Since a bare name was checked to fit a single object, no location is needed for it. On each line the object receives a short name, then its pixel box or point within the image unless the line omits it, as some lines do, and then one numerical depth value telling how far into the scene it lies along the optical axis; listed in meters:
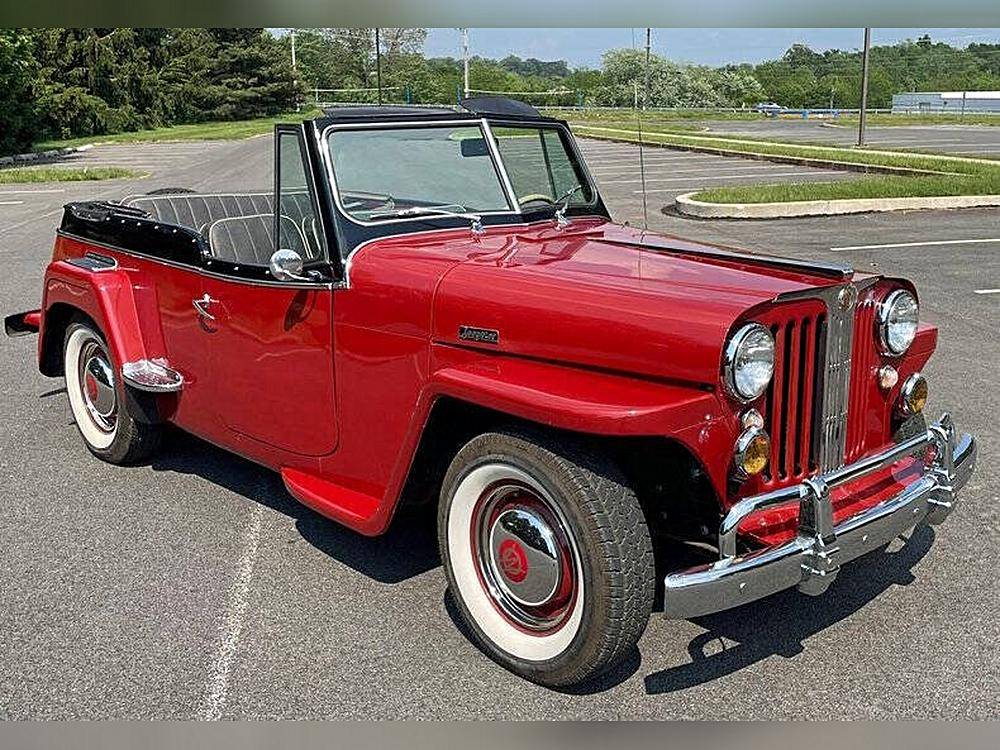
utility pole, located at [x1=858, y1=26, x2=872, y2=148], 21.07
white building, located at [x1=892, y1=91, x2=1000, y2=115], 57.41
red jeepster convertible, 2.77
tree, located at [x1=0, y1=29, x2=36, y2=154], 25.27
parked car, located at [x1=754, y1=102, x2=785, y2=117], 44.66
